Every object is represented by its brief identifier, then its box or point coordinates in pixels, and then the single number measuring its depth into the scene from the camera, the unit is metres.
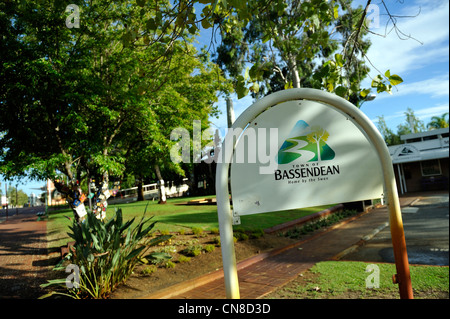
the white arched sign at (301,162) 1.87
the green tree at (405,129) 27.65
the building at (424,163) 19.89
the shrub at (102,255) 4.49
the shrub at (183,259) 6.22
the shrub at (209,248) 6.82
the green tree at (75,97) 4.79
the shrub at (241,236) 7.92
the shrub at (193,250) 6.62
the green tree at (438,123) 36.92
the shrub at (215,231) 8.26
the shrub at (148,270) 5.57
